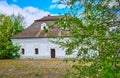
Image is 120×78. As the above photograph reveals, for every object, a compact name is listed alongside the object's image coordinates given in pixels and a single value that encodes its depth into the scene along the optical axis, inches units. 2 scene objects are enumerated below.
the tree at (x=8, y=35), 878.1
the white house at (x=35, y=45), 896.9
